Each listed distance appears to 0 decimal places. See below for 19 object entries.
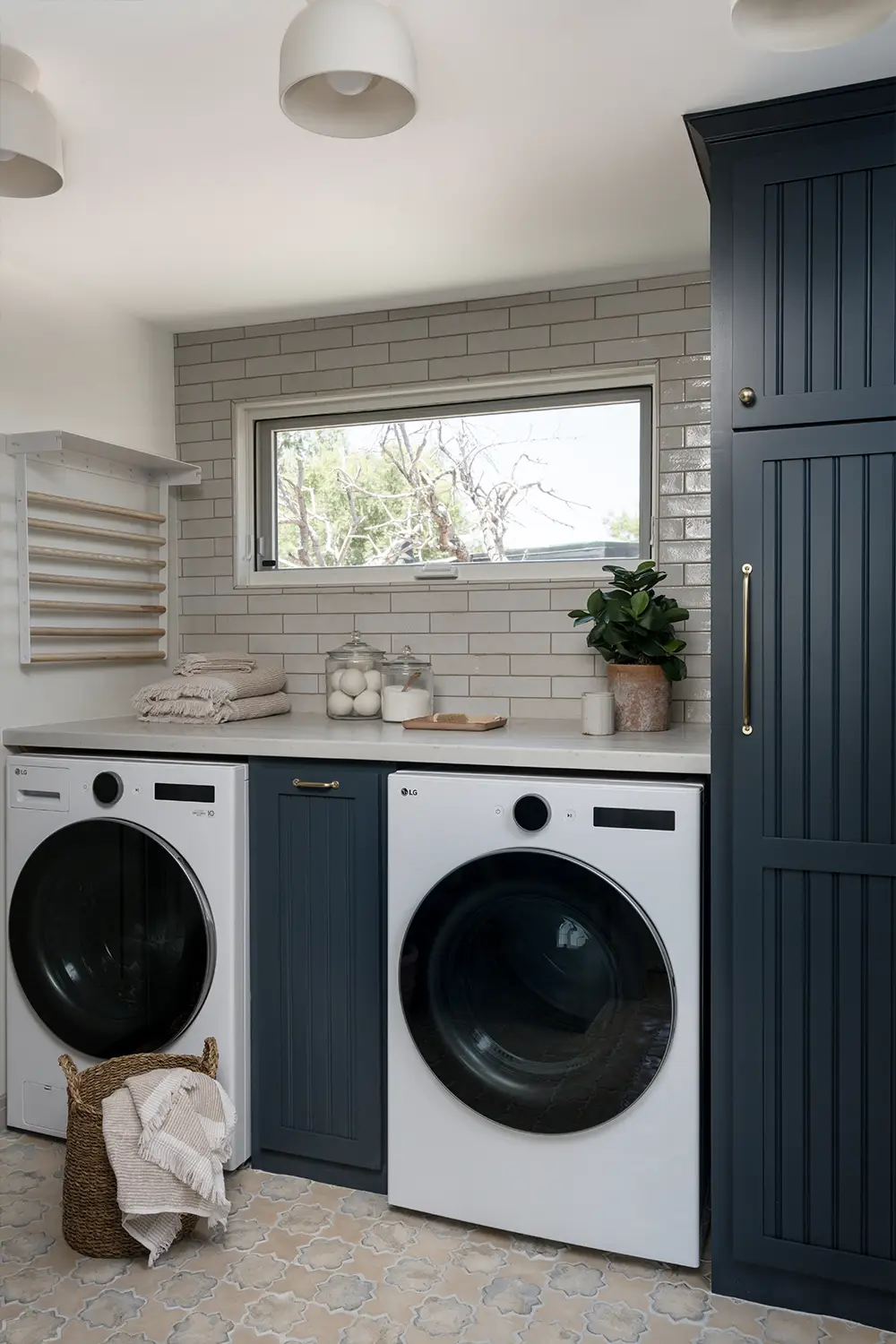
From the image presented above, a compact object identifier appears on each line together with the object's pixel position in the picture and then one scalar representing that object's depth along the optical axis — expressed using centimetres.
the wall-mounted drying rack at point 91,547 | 274
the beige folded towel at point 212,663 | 296
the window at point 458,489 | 299
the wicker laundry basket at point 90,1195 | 212
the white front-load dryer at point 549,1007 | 201
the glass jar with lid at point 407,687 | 286
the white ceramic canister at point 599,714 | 243
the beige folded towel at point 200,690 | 278
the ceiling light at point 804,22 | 132
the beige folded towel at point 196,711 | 275
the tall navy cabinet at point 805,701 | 186
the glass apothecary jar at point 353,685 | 294
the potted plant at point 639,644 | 252
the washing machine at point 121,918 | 241
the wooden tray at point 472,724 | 252
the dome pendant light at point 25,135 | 169
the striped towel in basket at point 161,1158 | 208
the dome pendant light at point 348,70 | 146
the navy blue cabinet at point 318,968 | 233
